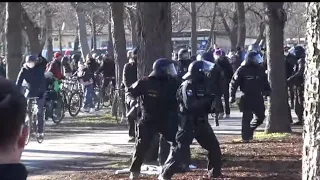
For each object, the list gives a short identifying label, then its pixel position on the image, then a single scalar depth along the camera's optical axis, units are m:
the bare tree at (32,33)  25.10
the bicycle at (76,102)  21.48
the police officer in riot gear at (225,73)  19.77
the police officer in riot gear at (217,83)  17.43
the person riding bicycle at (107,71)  23.97
